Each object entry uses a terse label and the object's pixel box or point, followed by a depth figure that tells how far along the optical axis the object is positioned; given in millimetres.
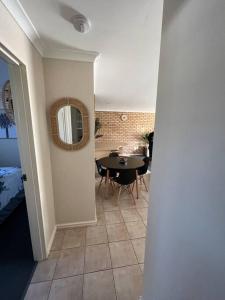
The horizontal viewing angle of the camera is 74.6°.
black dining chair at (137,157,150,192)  3123
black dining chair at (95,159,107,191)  3143
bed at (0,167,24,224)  2420
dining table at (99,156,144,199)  2842
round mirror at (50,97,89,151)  1883
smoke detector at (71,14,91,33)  1177
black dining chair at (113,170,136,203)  2781
